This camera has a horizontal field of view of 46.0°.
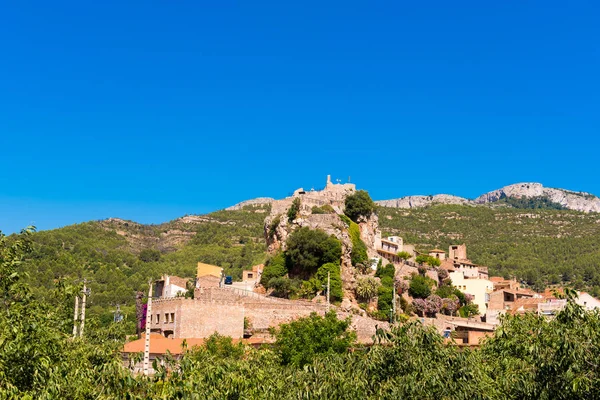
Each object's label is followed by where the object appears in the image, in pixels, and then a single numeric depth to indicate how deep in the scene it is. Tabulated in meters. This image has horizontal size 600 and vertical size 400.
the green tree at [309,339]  44.94
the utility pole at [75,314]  29.40
